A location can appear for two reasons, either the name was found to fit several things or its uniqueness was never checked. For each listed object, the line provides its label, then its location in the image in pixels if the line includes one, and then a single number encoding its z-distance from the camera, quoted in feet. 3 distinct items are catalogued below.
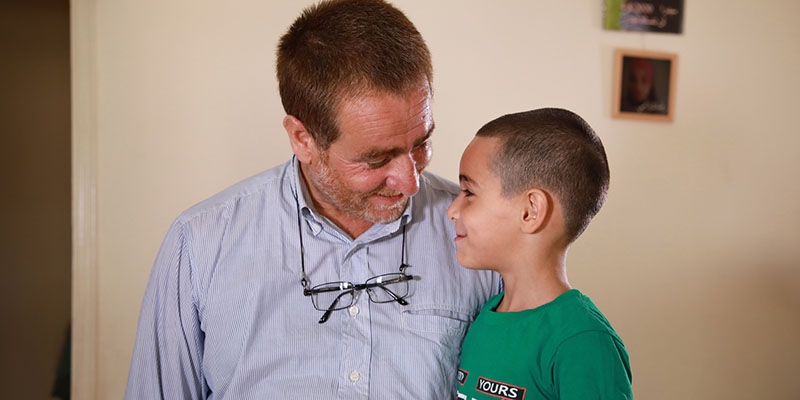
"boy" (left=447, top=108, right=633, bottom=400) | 4.58
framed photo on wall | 9.32
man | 4.64
